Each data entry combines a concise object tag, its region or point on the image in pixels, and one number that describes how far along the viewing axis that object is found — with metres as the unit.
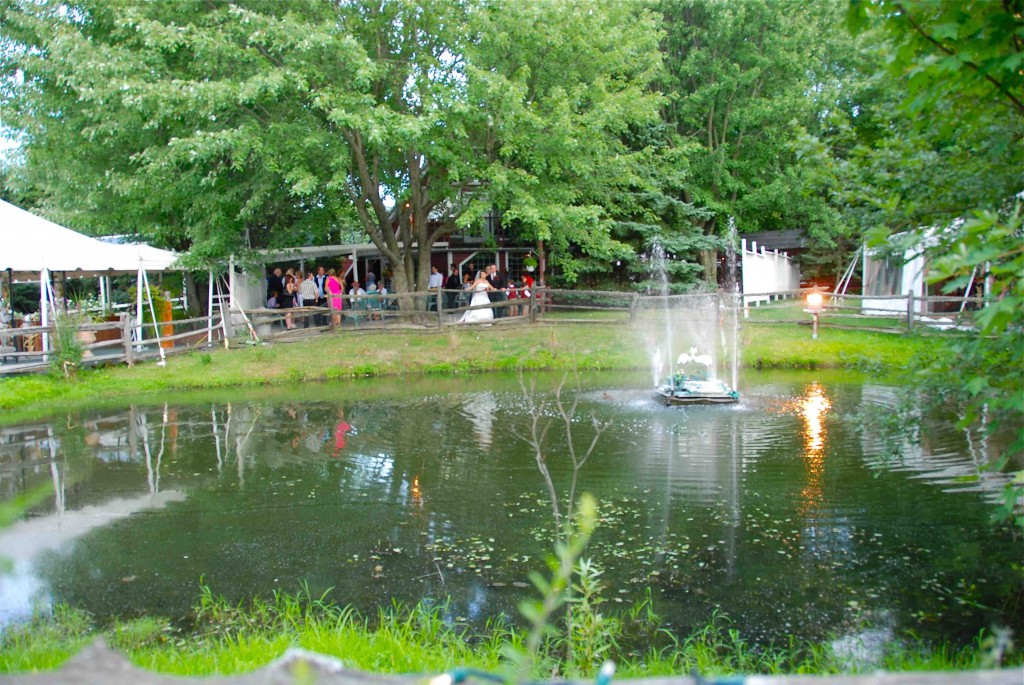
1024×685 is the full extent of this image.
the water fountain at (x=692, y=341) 13.05
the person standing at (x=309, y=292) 22.22
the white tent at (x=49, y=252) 15.25
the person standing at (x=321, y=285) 23.25
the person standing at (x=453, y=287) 25.16
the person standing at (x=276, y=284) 23.39
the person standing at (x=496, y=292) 23.60
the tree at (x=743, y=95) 26.53
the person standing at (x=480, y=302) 21.98
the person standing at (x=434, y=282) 22.78
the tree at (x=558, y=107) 18.12
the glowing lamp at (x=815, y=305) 18.95
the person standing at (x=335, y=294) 20.66
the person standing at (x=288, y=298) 22.36
